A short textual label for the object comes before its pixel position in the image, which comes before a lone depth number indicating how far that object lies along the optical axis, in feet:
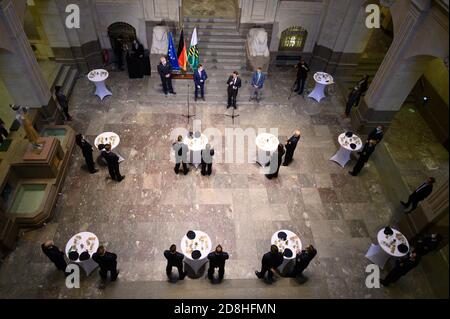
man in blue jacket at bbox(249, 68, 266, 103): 40.60
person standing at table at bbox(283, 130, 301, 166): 33.77
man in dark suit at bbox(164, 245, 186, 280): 25.25
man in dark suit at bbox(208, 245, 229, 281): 25.29
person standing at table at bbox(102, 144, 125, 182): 30.83
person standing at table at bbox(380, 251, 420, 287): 25.61
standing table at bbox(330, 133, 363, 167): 35.29
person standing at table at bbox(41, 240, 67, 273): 24.72
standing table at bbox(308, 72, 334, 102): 42.60
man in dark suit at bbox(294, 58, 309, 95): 42.01
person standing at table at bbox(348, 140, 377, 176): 33.30
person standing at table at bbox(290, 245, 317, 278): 25.64
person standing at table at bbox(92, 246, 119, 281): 24.75
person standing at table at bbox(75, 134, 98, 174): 31.53
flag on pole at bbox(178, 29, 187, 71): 38.17
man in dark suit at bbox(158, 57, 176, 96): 40.32
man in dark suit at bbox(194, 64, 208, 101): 39.94
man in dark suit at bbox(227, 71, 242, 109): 39.27
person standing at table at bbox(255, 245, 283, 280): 25.32
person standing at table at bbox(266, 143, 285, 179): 34.44
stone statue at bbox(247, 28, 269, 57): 43.80
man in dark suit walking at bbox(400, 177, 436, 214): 29.63
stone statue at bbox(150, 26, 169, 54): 42.58
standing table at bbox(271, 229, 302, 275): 27.25
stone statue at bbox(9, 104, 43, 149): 29.14
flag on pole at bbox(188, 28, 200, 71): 37.74
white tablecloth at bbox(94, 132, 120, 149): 34.65
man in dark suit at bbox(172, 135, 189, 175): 32.40
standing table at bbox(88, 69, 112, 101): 40.52
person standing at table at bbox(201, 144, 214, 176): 32.24
